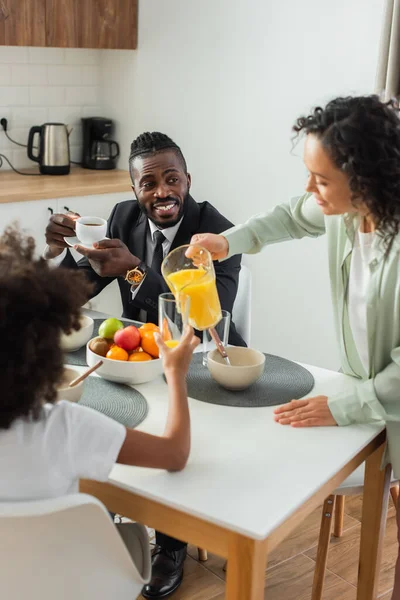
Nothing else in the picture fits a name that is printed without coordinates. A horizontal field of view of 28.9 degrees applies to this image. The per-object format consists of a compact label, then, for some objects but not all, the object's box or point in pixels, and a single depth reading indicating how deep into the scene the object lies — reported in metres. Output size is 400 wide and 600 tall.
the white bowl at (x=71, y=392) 1.59
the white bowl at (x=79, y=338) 1.96
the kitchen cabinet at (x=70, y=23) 3.42
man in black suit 2.20
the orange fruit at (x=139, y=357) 1.77
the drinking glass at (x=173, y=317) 1.73
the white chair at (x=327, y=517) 1.87
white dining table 1.28
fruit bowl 1.75
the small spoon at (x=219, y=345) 1.80
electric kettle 3.71
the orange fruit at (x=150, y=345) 1.80
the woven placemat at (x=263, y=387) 1.72
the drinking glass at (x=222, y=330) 1.85
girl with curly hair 1.18
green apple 1.86
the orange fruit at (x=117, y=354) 1.77
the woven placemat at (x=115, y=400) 1.61
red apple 1.80
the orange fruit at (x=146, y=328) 1.83
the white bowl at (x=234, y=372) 1.74
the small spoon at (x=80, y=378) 1.62
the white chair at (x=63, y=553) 1.15
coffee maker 3.92
